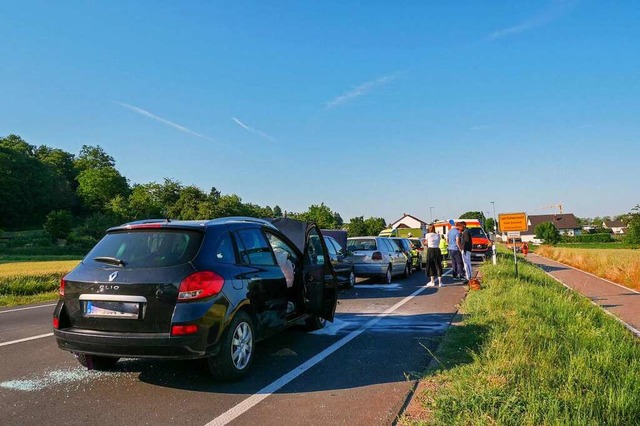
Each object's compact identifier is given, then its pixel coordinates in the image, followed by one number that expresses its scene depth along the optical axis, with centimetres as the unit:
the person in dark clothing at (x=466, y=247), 1444
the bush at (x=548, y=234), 8931
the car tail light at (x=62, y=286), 509
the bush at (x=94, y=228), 6974
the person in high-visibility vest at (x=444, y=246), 2223
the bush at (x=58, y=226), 6762
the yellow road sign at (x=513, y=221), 1637
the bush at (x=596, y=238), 8581
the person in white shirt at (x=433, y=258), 1473
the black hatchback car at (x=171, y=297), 460
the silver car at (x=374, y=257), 1555
